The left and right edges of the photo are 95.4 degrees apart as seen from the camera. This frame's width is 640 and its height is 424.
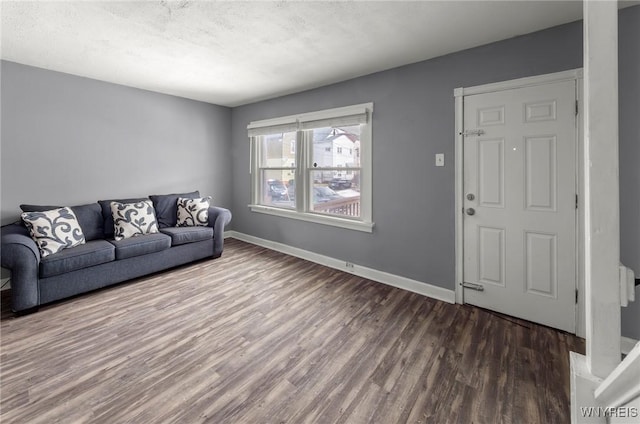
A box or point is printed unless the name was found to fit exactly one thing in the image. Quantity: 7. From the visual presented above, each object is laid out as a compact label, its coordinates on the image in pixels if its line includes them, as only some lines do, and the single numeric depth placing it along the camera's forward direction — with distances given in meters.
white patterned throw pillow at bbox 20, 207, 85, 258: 2.82
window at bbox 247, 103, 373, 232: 3.54
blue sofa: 2.54
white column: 0.62
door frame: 2.20
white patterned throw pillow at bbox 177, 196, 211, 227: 4.14
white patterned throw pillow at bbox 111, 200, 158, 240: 3.46
